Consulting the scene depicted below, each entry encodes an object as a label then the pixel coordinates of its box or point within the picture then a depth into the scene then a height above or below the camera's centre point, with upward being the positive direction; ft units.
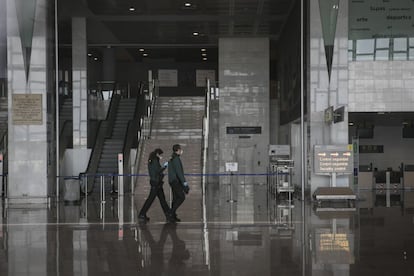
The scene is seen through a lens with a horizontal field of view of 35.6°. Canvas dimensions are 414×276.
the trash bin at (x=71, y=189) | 56.00 -3.49
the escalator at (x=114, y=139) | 73.37 +1.24
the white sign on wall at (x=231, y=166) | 61.87 -1.75
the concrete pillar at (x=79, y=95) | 78.02 +6.77
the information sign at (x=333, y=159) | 53.78 -0.93
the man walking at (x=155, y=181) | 39.43 -1.97
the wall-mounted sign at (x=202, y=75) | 106.77 +12.32
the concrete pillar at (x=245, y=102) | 87.30 +6.29
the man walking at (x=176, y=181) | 38.58 -1.94
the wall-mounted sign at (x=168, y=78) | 109.99 +12.45
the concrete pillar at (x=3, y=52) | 67.07 +11.22
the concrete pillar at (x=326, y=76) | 55.77 +6.23
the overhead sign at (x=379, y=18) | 58.44 +11.78
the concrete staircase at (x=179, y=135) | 69.15 +1.72
